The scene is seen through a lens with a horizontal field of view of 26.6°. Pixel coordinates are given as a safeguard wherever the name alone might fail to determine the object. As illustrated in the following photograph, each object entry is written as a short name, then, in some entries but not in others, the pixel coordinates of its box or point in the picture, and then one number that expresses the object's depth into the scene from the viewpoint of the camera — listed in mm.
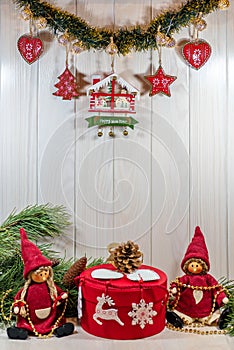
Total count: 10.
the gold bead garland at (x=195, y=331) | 1285
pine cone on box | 1320
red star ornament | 1545
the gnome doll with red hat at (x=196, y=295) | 1345
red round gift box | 1230
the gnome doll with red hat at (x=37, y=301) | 1254
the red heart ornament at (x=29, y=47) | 1533
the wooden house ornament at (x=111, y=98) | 1537
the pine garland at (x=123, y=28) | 1479
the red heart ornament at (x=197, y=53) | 1548
